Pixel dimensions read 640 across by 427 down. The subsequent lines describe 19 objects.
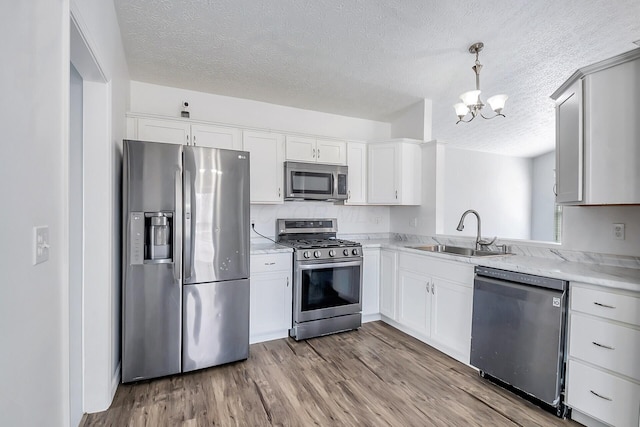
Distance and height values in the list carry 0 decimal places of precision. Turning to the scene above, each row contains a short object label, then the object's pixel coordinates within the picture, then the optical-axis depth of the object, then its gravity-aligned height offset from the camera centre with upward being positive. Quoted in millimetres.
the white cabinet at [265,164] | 3271 +509
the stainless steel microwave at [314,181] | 3379 +341
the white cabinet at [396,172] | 3688 +487
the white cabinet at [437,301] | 2551 -851
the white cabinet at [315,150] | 3477 +728
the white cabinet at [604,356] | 1636 -832
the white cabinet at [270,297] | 2941 -877
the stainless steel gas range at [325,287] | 3045 -817
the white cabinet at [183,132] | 2818 +766
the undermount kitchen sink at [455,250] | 2816 -406
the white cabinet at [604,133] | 1732 +500
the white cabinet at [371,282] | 3518 -843
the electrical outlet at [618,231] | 2080 -126
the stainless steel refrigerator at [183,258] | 2215 -391
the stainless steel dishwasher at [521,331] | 1904 -834
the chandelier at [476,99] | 2510 +959
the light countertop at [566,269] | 1716 -378
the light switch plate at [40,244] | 906 -114
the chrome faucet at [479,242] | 2817 -284
